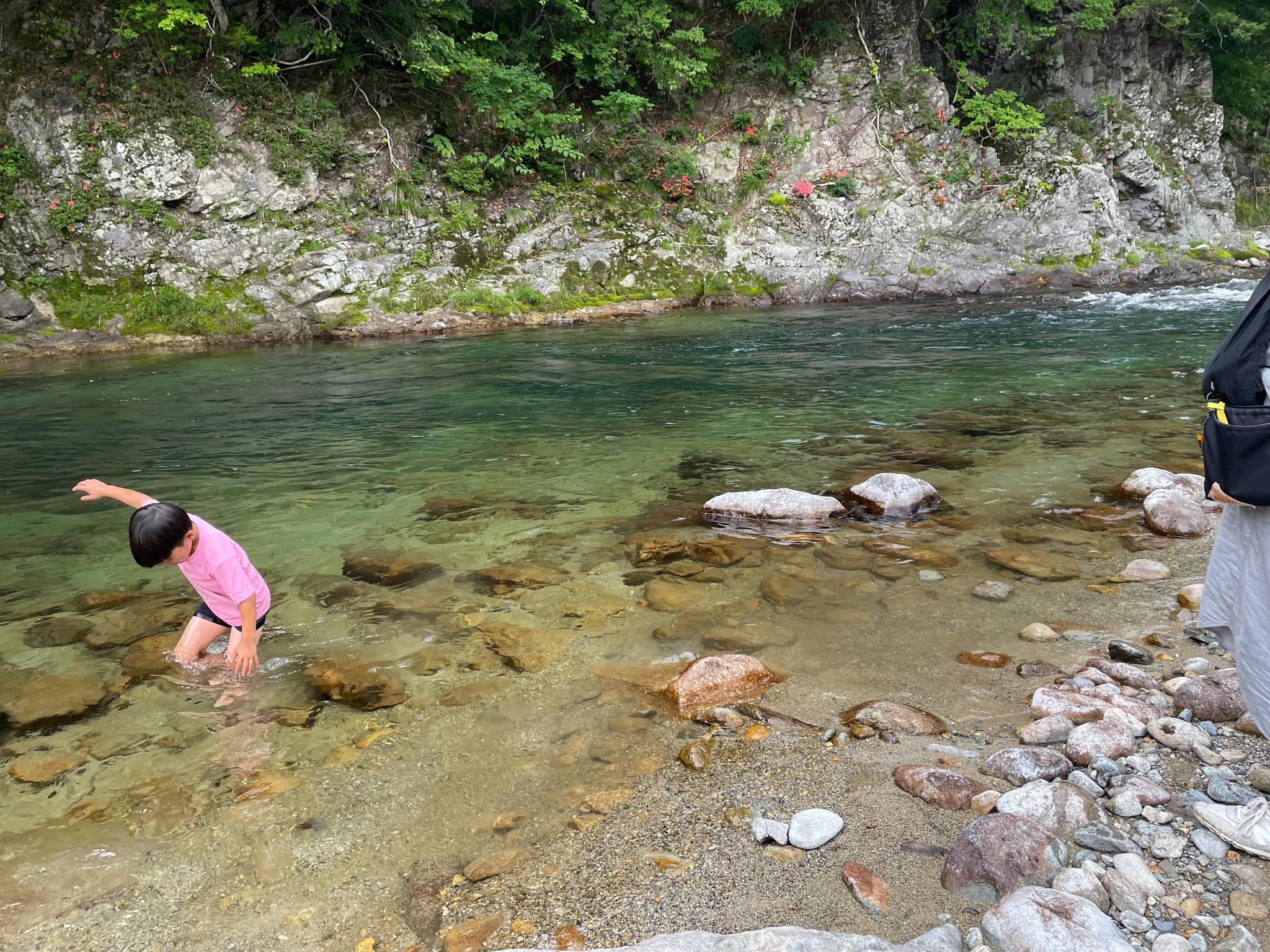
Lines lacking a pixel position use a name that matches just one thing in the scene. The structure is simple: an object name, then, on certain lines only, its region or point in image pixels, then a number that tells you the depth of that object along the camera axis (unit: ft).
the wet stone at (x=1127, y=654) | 11.35
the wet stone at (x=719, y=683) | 11.18
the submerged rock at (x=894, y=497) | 18.63
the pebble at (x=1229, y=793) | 7.78
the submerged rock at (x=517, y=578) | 15.74
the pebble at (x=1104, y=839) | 7.30
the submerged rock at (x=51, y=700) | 11.51
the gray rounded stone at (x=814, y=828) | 8.02
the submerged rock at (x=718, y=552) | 16.48
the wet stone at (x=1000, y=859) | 7.03
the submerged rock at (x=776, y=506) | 18.48
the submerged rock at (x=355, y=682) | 11.73
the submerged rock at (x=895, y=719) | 10.05
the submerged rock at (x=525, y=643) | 12.73
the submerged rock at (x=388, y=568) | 16.26
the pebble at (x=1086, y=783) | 8.20
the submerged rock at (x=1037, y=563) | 14.97
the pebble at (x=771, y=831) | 8.13
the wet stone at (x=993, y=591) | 14.05
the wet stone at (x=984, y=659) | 11.67
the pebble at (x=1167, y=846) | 7.19
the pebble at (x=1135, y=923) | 6.40
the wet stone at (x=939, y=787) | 8.46
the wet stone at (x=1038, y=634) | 12.34
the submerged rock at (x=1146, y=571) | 14.51
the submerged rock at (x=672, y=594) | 14.56
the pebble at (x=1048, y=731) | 9.33
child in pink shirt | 10.87
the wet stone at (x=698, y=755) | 9.70
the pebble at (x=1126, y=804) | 7.77
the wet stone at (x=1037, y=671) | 11.18
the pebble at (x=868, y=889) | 7.07
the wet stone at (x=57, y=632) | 13.94
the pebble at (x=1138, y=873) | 6.79
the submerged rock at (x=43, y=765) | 10.14
